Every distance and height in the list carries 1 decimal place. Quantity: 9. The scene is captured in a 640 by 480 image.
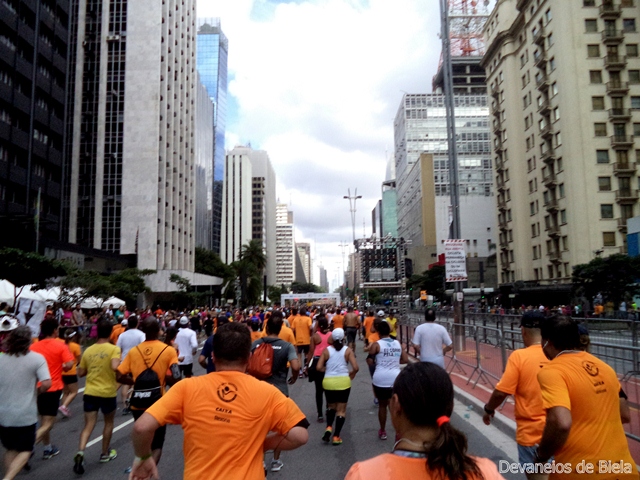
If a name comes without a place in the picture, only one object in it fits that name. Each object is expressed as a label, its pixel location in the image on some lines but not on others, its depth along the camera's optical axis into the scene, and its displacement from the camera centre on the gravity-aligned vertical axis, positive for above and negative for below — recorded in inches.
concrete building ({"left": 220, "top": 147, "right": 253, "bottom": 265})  6112.2 +956.5
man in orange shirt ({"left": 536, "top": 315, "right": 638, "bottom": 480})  123.3 -34.1
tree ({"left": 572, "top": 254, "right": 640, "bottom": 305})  1250.0 +15.9
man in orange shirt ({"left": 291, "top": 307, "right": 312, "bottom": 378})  538.3 -42.7
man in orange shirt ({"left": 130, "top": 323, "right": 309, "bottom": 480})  115.5 -30.6
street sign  625.0 +31.6
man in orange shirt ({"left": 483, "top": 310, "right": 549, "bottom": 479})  158.6 -36.0
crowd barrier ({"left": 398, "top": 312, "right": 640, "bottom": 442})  256.5 -53.8
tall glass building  5949.8 +2765.0
